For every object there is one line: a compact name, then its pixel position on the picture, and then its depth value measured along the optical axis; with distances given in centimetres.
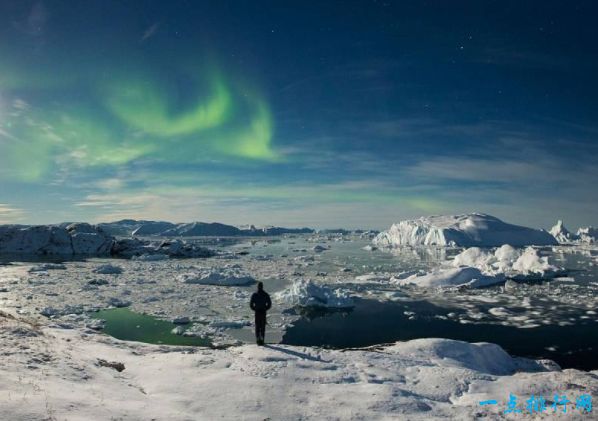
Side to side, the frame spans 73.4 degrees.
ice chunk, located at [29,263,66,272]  4214
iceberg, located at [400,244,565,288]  3425
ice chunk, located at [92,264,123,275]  4034
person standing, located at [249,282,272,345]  1036
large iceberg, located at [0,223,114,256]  7038
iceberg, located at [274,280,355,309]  2511
